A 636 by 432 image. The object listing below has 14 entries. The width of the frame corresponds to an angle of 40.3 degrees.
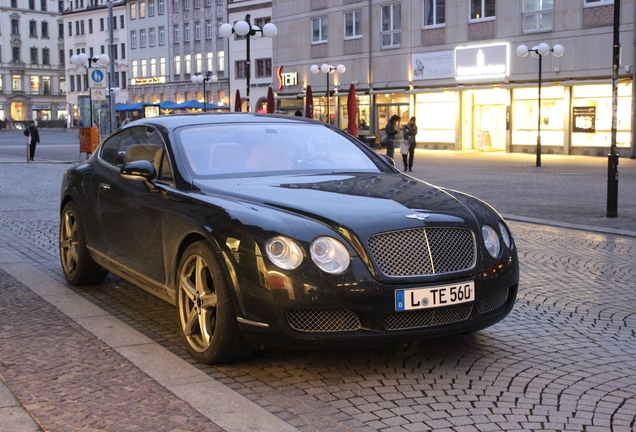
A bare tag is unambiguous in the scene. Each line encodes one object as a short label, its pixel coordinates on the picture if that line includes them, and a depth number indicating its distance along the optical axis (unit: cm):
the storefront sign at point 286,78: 5219
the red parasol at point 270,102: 3109
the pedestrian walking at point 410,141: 2611
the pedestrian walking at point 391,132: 2641
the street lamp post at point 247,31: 2258
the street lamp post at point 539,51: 2817
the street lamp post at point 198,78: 5746
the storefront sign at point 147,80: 8856
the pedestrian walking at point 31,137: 3273
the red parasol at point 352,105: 3259
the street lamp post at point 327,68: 4003
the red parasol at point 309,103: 3538
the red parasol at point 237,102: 3351
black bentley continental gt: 474
